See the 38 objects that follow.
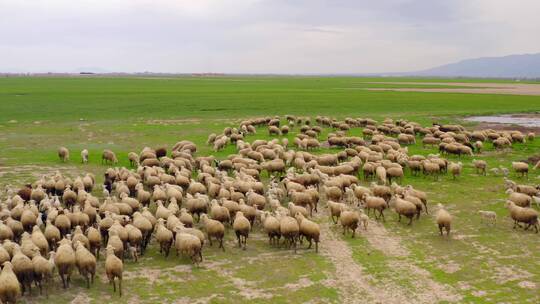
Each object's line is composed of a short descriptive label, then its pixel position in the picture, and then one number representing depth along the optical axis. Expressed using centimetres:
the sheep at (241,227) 1420
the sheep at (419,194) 1767
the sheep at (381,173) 2155
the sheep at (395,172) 2177
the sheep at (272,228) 1441
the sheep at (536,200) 1788
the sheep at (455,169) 2271
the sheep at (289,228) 1416
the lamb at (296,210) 1598
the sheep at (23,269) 1115
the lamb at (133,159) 2558
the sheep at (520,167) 2291
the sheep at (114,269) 1123
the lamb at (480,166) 2375
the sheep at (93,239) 1312
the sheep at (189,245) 1285
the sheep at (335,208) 1652
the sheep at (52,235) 1345
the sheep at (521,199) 1736
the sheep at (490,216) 1627
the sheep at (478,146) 2947
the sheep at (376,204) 1699
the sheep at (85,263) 1157
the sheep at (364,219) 1589
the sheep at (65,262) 1152
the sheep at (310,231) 1401
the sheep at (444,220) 1495
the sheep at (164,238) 1346
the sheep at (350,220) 1510
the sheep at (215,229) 1414
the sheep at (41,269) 1123
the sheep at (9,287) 1010
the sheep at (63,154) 2656
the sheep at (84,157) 2644
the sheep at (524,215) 1552
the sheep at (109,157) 2622
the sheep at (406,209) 1630
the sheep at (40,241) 1264
